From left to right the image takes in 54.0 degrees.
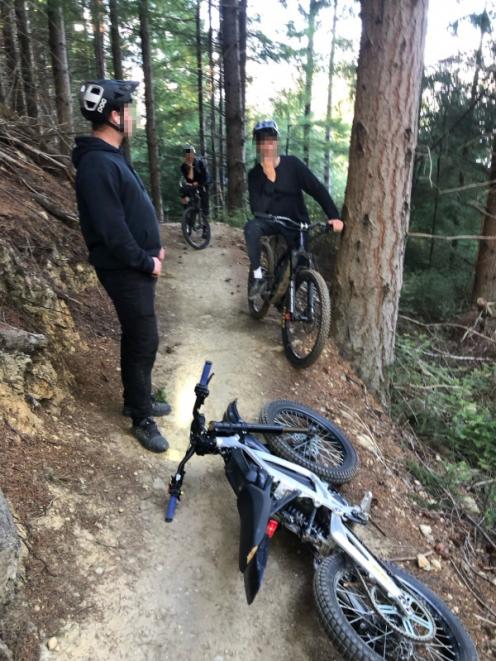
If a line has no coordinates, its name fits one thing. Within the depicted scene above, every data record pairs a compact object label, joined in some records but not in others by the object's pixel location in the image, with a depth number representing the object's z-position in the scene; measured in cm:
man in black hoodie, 309
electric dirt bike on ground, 255
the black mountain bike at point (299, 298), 492
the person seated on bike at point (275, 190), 539
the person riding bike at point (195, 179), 1010
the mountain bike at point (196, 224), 988
